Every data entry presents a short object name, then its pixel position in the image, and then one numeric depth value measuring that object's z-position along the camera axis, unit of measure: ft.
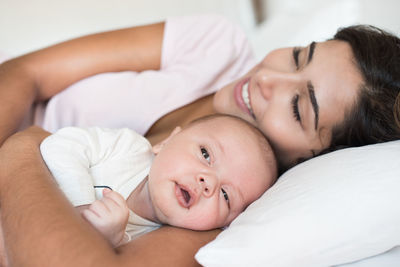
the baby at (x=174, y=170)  2.32
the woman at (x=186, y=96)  2.09
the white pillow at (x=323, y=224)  2.09
